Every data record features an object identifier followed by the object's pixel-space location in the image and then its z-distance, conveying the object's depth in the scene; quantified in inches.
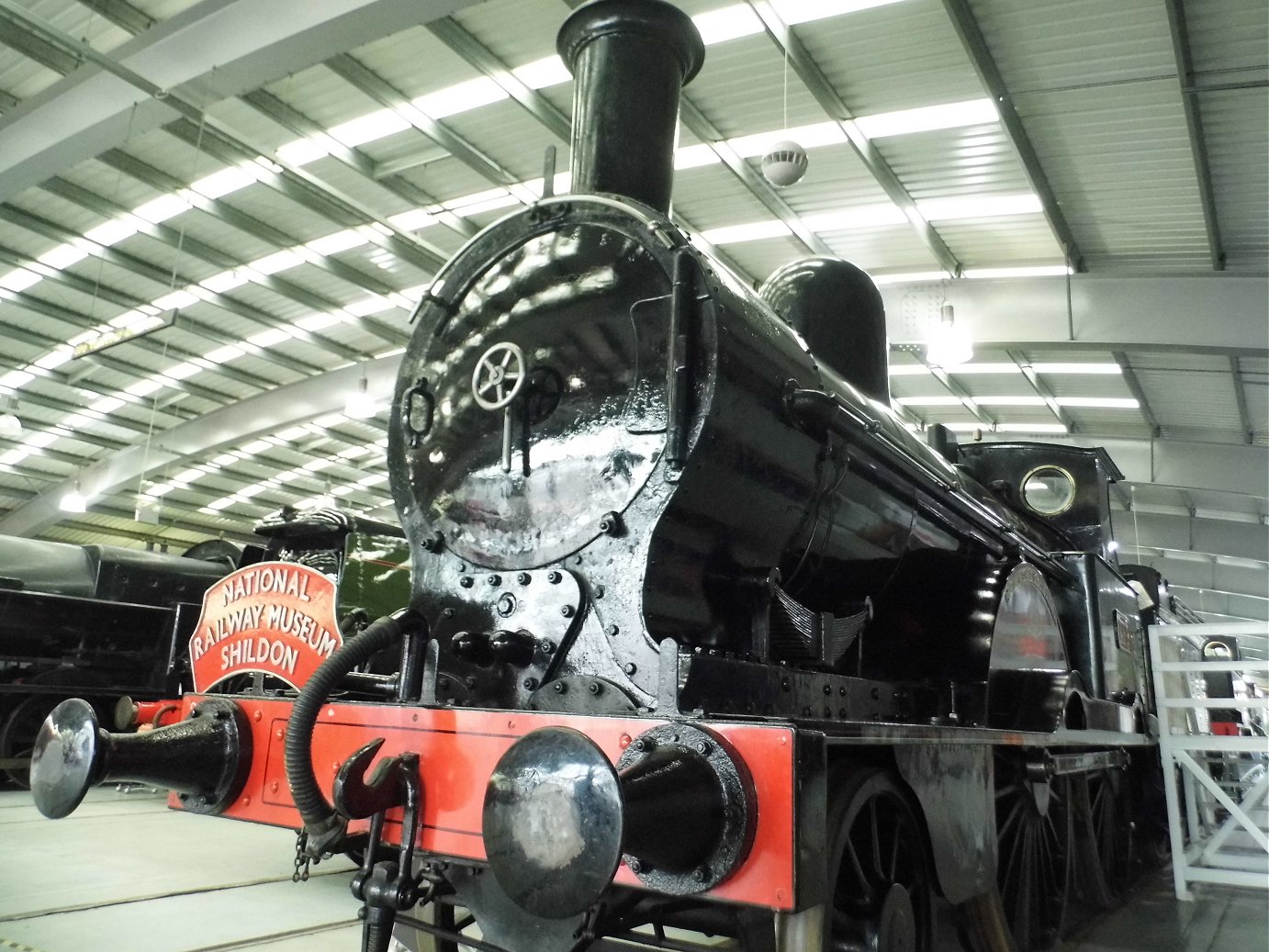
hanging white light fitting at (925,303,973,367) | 355.6
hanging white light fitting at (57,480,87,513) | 705.0
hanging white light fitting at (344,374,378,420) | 510.6
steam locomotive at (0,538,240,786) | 286.0
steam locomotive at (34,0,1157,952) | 64.3
